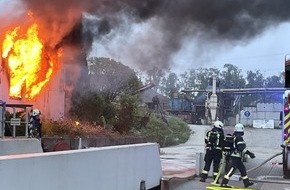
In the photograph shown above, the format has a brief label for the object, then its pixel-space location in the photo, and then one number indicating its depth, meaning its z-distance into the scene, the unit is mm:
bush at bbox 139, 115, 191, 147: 29969
